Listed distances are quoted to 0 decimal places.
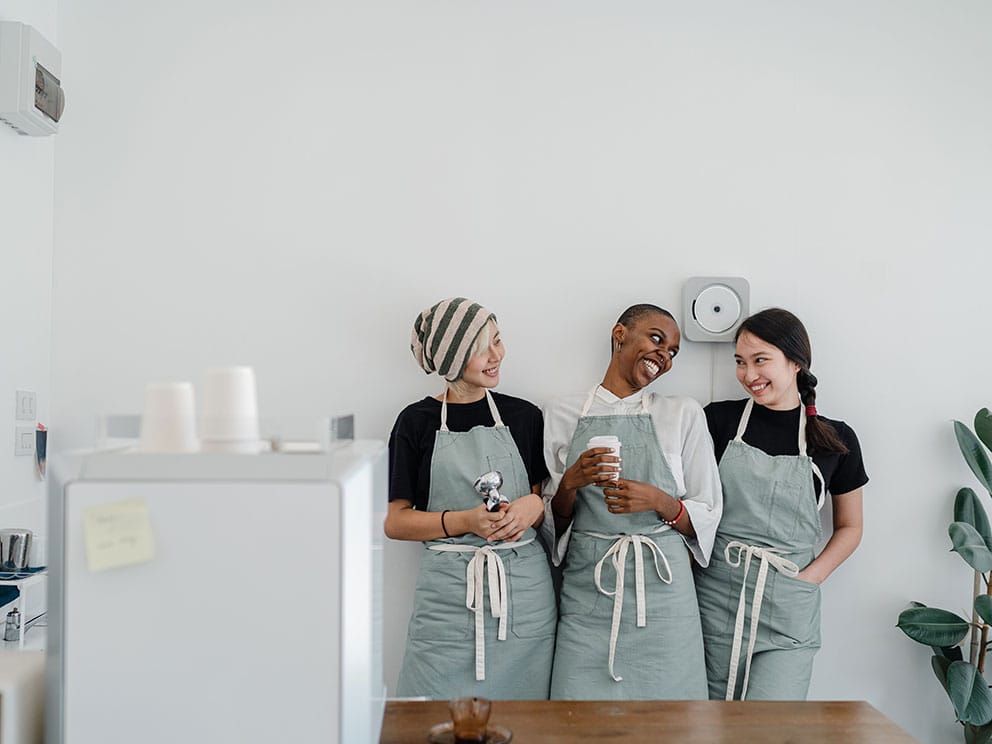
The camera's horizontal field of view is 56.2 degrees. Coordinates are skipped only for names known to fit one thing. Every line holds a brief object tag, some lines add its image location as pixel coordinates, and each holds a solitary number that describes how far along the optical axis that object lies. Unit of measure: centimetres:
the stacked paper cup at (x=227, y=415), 132
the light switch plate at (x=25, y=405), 256
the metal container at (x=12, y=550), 226
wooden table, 171
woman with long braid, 261
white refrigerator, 125
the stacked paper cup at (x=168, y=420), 133
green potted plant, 259
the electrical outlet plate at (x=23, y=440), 254
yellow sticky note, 123
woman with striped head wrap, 254
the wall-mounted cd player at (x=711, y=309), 280
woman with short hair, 253
